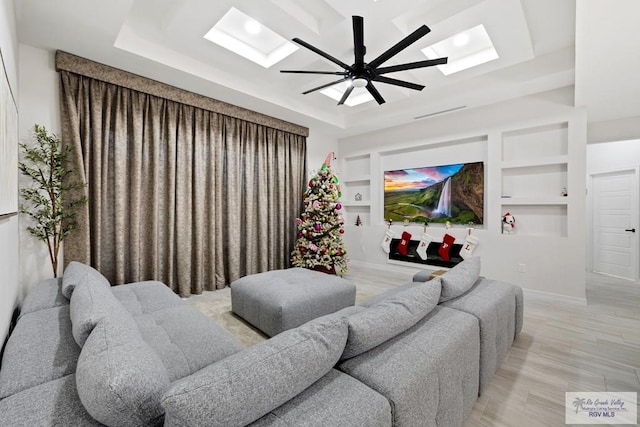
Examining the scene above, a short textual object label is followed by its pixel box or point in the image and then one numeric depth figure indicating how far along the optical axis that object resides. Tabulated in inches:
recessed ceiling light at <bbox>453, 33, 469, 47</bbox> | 115.9
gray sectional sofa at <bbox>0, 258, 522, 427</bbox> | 31.2
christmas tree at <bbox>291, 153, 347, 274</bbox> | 181.2
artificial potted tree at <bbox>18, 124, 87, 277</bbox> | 99.2
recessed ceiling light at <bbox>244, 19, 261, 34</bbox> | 108.6
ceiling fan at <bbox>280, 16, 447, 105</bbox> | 80.6
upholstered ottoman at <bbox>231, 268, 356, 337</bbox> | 93.0
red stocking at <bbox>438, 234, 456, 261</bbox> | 172.9
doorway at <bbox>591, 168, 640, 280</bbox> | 185.2
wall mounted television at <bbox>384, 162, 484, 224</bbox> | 166.4
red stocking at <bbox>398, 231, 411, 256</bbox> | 192.5
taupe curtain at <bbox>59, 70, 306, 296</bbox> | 115.2
